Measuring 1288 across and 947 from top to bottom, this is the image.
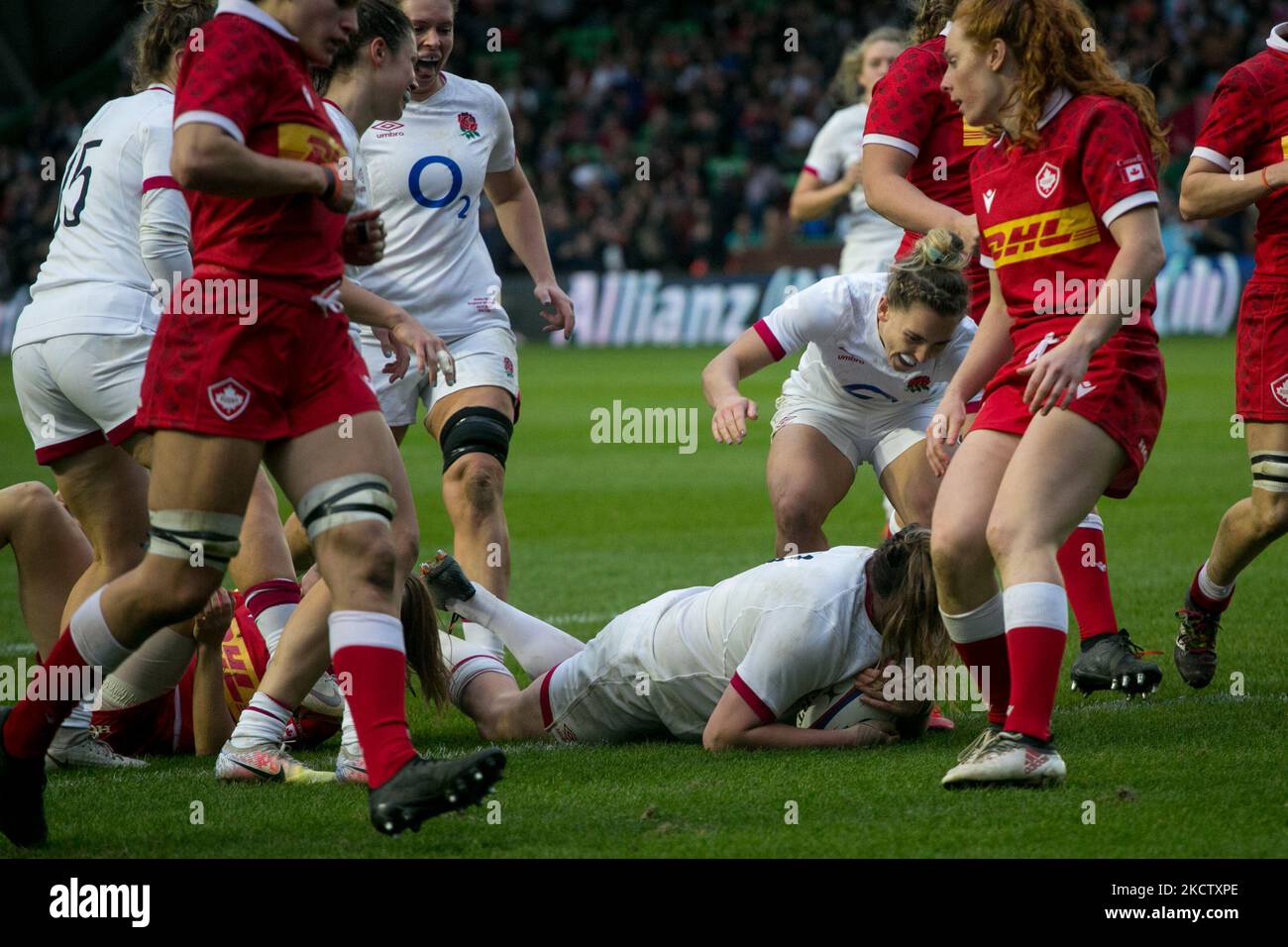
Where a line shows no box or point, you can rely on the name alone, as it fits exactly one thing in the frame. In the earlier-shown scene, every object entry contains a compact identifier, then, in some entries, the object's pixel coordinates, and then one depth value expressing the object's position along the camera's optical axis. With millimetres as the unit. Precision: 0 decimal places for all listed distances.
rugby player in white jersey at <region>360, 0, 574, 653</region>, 12898
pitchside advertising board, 47156
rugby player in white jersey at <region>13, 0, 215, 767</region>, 9867
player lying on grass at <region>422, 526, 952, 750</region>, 9758
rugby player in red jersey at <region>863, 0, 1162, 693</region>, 11625
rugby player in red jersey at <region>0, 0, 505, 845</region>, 7629
